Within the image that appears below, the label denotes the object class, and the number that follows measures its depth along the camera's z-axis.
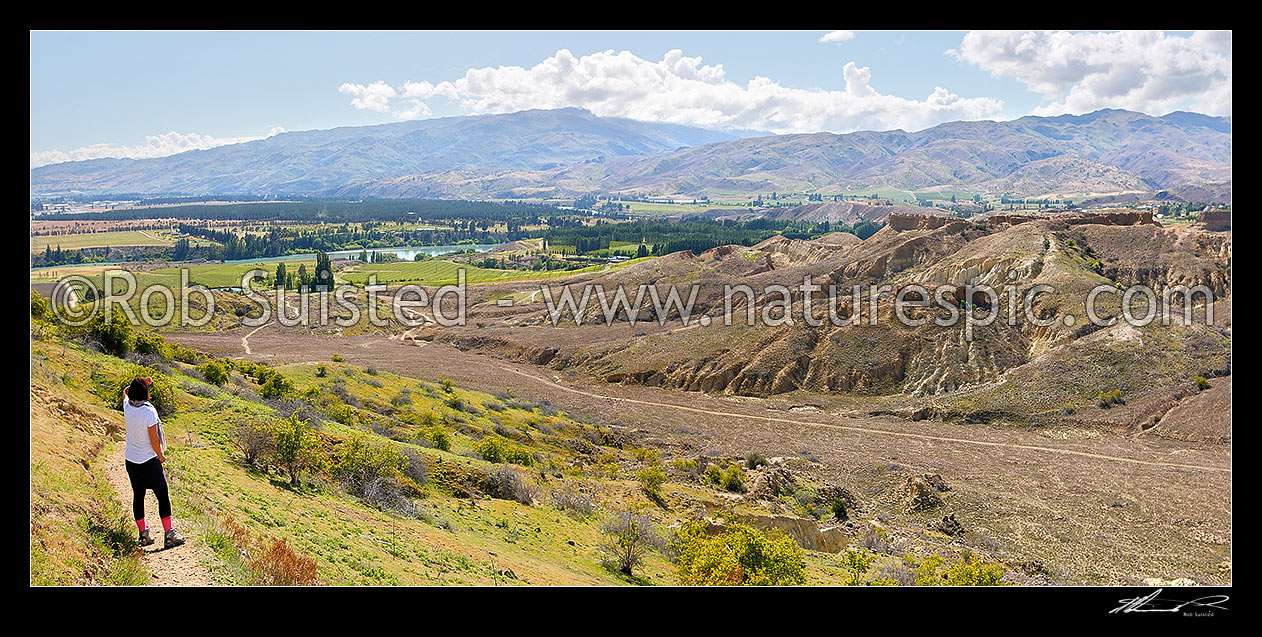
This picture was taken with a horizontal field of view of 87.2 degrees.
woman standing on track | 7.29
